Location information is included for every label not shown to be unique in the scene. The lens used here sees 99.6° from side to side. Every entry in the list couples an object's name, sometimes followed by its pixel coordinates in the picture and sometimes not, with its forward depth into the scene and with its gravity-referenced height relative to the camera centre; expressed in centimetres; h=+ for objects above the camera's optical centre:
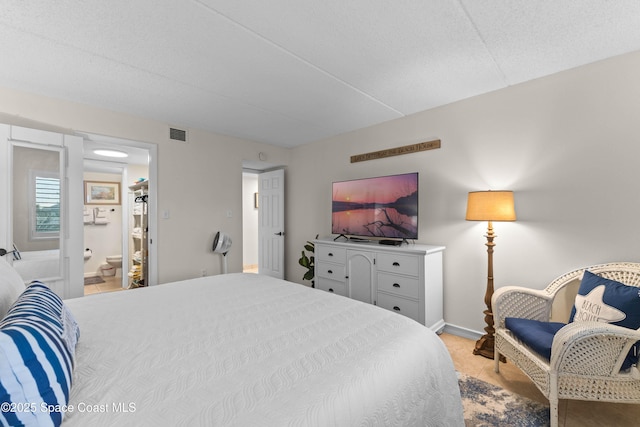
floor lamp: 227 -2
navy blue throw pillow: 154 -56
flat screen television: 296 +8
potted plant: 404 -75
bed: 79 -57
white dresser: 265 -68
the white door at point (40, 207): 239 +11
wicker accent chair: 146 -88
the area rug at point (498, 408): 160 -124
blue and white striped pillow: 64 -41
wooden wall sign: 302 +76
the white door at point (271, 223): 474 -16
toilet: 513 -87
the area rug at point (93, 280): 484 -121
